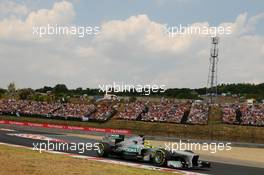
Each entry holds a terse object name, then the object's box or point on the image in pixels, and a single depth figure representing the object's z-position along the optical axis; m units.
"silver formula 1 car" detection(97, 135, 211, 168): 18.92
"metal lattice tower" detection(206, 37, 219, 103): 61.44
